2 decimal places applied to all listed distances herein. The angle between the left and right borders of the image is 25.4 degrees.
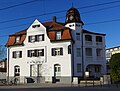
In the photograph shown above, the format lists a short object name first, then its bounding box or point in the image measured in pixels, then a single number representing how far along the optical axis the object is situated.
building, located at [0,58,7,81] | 62.44
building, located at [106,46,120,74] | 101.65
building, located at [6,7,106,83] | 48.88
